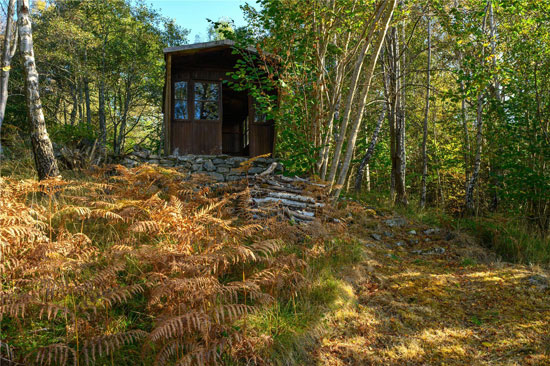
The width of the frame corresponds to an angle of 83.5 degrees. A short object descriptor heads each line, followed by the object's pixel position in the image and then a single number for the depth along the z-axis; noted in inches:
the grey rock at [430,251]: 247.4
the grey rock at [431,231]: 292.1
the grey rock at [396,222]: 303.6
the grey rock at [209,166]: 378.5
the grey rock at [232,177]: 358.0
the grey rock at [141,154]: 384.8
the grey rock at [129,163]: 366.2
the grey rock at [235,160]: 395.4
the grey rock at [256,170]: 377.9
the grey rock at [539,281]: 183.6
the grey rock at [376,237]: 267.6
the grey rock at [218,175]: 351.9
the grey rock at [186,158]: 385.4
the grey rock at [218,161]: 395.2
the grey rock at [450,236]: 274.4
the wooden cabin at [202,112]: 426.6
